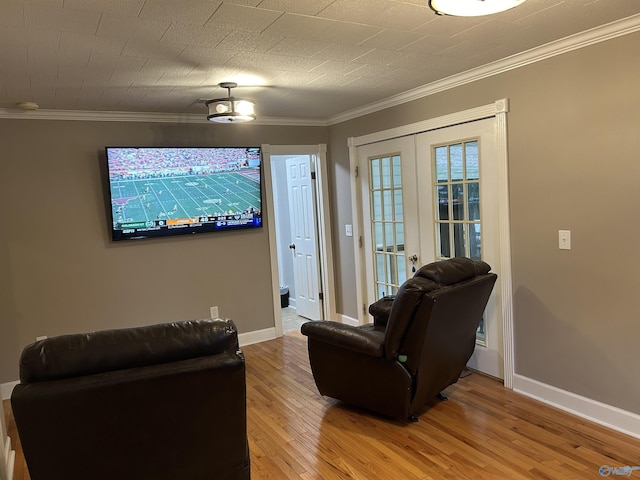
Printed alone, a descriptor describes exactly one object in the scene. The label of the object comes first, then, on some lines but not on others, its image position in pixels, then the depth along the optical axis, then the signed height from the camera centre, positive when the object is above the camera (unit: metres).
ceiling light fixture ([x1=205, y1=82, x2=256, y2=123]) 3.50 +0.78
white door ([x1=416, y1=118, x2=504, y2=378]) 3.52 -0.01
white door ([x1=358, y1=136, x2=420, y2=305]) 4.26 -0.08
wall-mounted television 4.13 +0.24
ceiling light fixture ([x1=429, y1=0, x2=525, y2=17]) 1.74 +0.72
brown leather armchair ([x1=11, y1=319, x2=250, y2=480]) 1.59 -0.64
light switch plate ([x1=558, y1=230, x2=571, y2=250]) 3.00 -0.29
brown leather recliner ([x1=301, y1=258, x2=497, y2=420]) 2.74 -0.87
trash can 6.50 -1.19
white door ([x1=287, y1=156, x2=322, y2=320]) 5.49 -0.34
